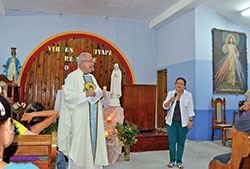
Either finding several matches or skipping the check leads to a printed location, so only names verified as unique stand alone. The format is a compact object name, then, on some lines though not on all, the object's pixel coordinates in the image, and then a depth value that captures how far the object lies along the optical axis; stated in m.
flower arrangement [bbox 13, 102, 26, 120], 5.49
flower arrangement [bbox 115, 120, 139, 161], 4.37
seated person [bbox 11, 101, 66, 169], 1.98
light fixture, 6.79
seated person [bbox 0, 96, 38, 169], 0.89
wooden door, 8.64
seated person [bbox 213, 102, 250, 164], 2.36
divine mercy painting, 6.91
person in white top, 3.88
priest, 3.16
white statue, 5.56
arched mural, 7.57
